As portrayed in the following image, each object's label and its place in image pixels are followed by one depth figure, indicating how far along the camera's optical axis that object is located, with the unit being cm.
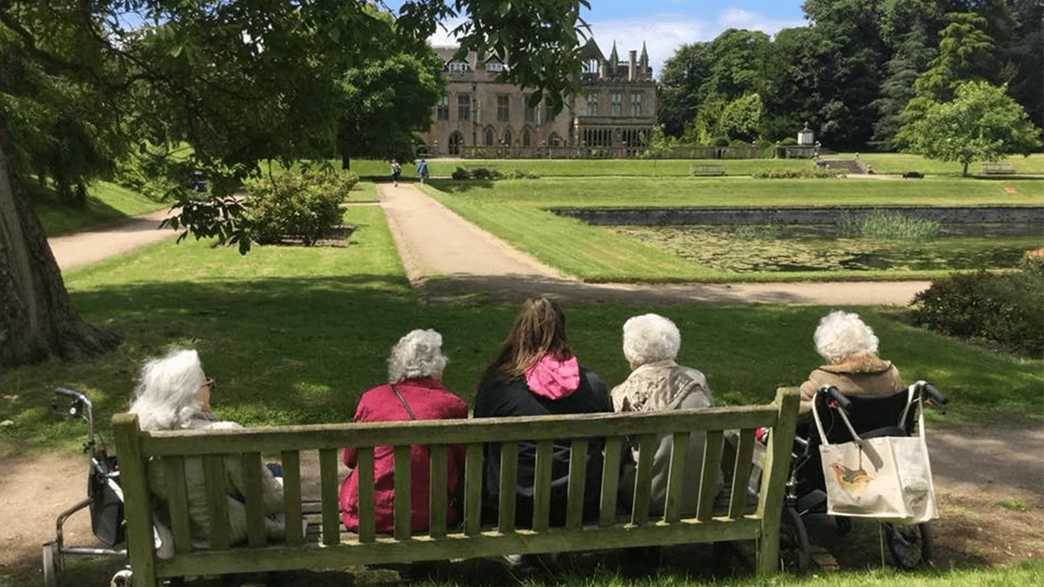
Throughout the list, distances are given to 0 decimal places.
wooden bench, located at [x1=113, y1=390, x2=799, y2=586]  325
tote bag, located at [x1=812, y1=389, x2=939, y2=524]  379
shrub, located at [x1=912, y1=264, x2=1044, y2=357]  1038
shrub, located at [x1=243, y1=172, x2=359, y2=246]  1995
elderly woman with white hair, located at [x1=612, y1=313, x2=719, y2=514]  386
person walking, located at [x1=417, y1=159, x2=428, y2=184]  4859
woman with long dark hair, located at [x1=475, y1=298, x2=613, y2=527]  376
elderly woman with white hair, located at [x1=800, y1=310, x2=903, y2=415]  425
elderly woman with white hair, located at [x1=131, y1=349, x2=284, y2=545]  345
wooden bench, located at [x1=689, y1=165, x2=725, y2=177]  5888
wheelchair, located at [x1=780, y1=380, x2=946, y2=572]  400
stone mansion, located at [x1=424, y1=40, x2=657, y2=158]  8556
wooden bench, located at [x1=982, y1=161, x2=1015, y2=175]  5959
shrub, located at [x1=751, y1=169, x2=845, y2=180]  5317
